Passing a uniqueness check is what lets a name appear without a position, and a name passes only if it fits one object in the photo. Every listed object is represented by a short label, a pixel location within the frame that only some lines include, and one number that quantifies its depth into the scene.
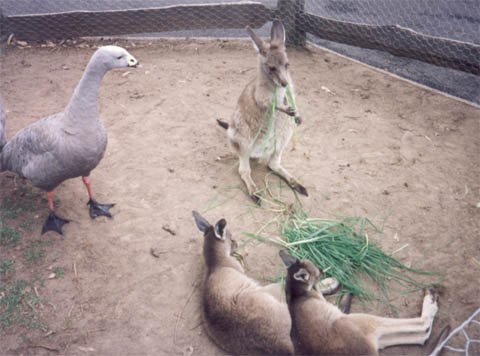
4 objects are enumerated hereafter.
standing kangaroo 3.40
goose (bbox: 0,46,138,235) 2.69
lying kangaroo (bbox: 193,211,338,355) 2.12
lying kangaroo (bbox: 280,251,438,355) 2.08
